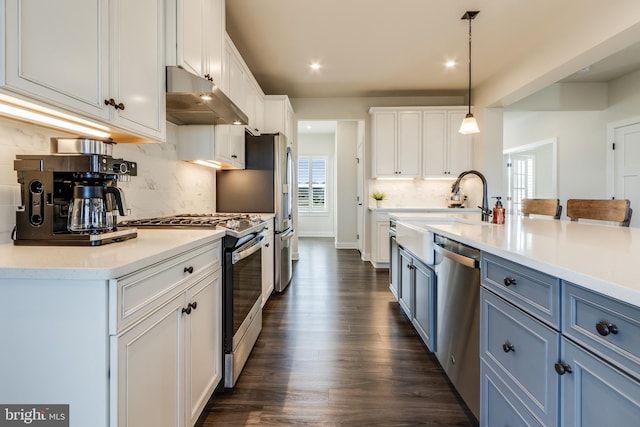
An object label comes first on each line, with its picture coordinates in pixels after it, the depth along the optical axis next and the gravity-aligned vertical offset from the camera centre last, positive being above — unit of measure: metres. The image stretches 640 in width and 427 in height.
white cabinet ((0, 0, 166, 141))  0.90 +0.54
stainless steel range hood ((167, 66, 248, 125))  1.66 +0.67
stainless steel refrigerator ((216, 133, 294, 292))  3.27 +0.30
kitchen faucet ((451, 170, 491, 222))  2.20 +0.05
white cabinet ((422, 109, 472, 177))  4.81 +1.04
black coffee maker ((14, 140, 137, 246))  1.17 +0.04
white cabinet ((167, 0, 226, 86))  1.68 +1.05
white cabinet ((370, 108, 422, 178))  4.85 +1.08
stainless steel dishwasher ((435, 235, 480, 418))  1.44 -0.54
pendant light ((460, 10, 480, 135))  3.07 +0.85
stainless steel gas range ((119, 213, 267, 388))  1.71 -0.42
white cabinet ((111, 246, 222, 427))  0.91 -0.53
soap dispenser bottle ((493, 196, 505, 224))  2.12 -0.01
